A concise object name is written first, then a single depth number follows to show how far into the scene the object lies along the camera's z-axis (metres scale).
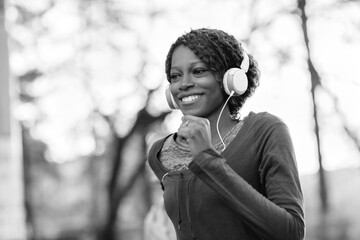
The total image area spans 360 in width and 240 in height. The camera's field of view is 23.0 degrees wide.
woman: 2.07
